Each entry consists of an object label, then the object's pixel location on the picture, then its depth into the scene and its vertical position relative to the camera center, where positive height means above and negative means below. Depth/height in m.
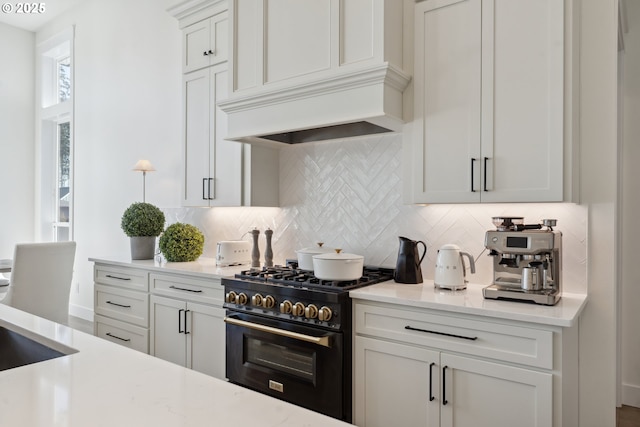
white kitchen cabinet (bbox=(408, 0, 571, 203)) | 1.98 +0.54
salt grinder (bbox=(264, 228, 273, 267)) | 3.11 -0.28
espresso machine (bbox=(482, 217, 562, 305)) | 1.92 -0.20
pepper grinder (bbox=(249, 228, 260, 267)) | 3.17 -0.27
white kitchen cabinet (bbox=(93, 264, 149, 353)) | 3.25 -0.70
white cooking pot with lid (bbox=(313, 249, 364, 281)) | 2.32 -0.27
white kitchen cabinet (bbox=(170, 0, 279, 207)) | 3.15 +0.55
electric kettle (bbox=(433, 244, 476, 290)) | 2.23 -0.27
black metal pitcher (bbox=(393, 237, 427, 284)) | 2.46 -0.27
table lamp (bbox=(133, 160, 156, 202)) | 3.88 +0.41
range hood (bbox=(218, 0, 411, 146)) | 2.29 +0.80
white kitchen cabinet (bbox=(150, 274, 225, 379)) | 2.79 -0.72
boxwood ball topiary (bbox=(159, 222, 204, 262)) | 3.37 -0.22
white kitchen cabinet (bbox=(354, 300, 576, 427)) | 1.72 -0.65
